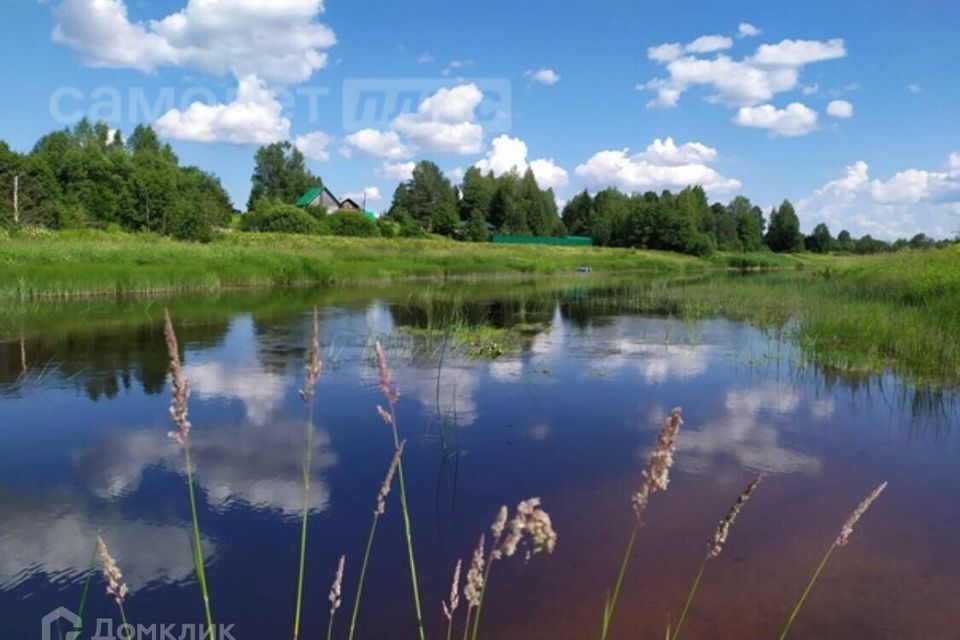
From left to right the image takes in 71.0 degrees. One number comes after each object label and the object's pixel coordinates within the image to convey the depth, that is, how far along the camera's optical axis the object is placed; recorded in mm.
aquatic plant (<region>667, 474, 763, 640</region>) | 1936
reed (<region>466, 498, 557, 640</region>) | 1717
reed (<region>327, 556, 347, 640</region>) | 2068
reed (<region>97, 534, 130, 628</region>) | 1830
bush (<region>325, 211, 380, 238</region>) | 50219
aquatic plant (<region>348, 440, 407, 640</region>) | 2048
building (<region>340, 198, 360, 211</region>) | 80000
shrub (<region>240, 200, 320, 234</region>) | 47156
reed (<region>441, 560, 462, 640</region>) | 2174
